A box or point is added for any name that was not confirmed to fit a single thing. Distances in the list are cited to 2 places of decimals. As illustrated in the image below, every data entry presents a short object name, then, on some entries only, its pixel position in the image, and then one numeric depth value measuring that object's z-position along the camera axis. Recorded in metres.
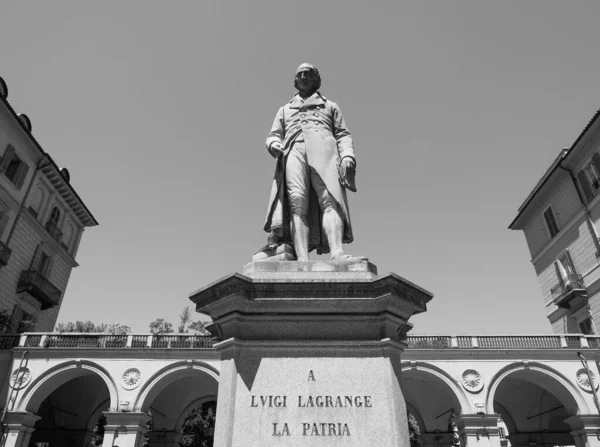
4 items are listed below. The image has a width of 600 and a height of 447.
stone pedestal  3.60
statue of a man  4.99
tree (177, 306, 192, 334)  41.23
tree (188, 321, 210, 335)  37.84
